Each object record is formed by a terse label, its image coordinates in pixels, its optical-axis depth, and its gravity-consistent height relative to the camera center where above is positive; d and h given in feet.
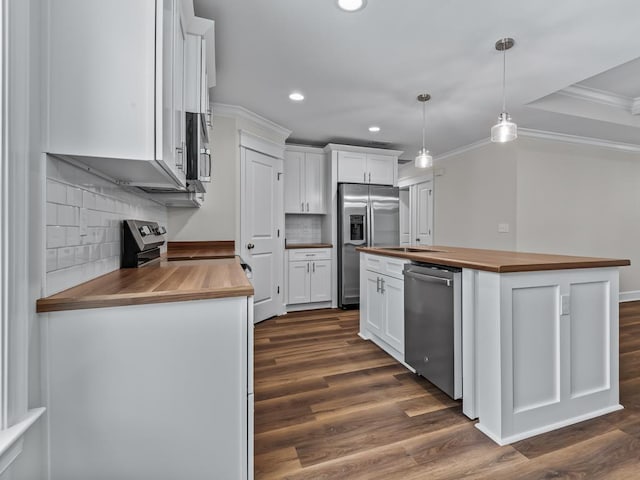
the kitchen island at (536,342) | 5.08 -1.77
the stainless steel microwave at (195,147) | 5.05 +1.58
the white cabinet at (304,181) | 14.44 +2.81
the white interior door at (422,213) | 17.89 +1.61
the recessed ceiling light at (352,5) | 5.74 +4.43
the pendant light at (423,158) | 9.36 +2.48
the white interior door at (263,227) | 11.43 +0.51
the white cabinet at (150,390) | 3.08 -1.60
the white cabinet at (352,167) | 14.46 +3.46
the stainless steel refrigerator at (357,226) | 14.11 +0.65
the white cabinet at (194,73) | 5.05 +2.77
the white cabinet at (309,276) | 13.67 -1.63
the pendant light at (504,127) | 6.97 +2.58
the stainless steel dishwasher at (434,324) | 5.92 -1.76
